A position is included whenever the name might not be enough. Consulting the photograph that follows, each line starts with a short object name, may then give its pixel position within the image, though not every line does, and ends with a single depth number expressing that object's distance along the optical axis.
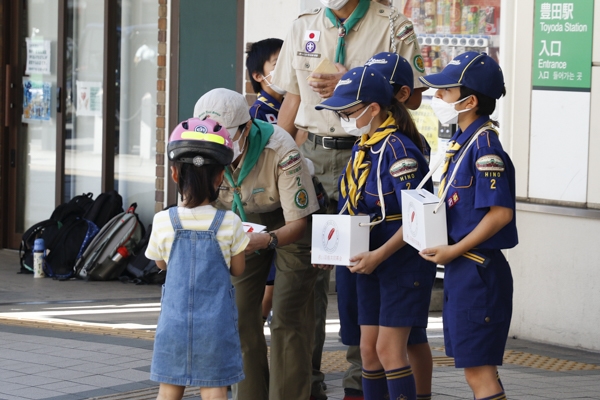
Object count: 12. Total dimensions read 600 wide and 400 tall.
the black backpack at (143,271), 18.89
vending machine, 15.02
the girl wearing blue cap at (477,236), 7.81
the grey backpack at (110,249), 19.17
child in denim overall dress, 7.93
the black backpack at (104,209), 20.17
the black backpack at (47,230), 20.03
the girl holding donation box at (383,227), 8.55
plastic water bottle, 19.56
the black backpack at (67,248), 19.58
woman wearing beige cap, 9.13
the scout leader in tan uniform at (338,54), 10.13
